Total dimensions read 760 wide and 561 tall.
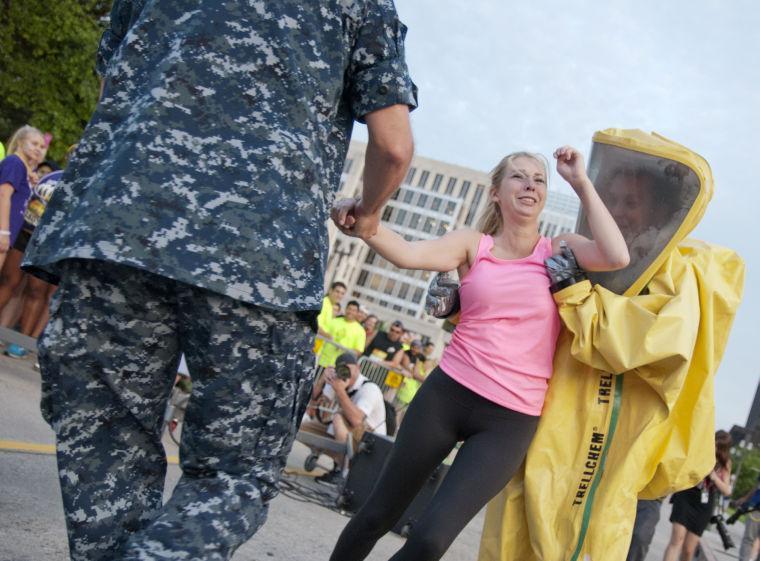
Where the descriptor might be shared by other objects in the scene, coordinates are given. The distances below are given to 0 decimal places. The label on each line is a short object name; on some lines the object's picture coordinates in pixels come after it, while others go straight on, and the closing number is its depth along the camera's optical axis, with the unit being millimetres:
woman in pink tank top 3186
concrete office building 112938
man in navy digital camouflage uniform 1993
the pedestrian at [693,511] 9625
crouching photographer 8227
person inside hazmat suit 3230
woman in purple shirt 7492
